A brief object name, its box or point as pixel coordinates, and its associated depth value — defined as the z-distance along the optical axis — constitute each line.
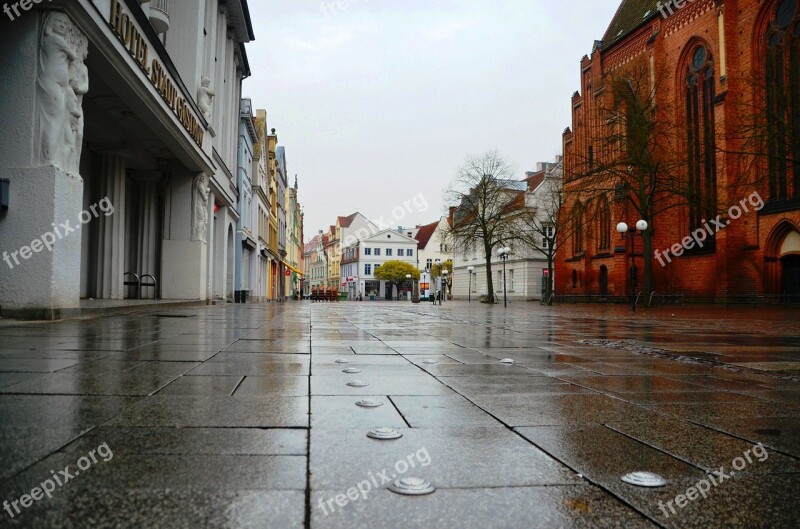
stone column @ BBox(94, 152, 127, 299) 16.62
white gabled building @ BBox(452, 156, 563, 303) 57.20
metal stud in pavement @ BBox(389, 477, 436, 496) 1.83
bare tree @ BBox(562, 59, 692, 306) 27.28
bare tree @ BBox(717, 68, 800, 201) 17.27
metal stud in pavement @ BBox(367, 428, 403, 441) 2.51
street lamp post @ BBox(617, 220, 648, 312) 24.14
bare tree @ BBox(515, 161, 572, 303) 44.04
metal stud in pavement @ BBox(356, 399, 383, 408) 3.24
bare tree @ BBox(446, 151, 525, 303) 45.88
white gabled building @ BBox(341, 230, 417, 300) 103.31
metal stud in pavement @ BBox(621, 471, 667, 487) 1.95
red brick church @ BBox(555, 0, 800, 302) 28.98
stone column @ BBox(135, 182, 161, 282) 19.30
